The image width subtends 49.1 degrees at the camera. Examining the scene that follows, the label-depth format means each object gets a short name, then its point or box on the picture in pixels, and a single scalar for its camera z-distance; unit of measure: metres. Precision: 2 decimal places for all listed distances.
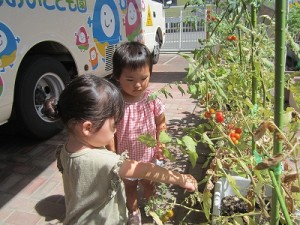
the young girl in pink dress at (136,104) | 1.76
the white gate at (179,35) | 10.27
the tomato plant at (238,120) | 1.19
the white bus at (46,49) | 2.86
